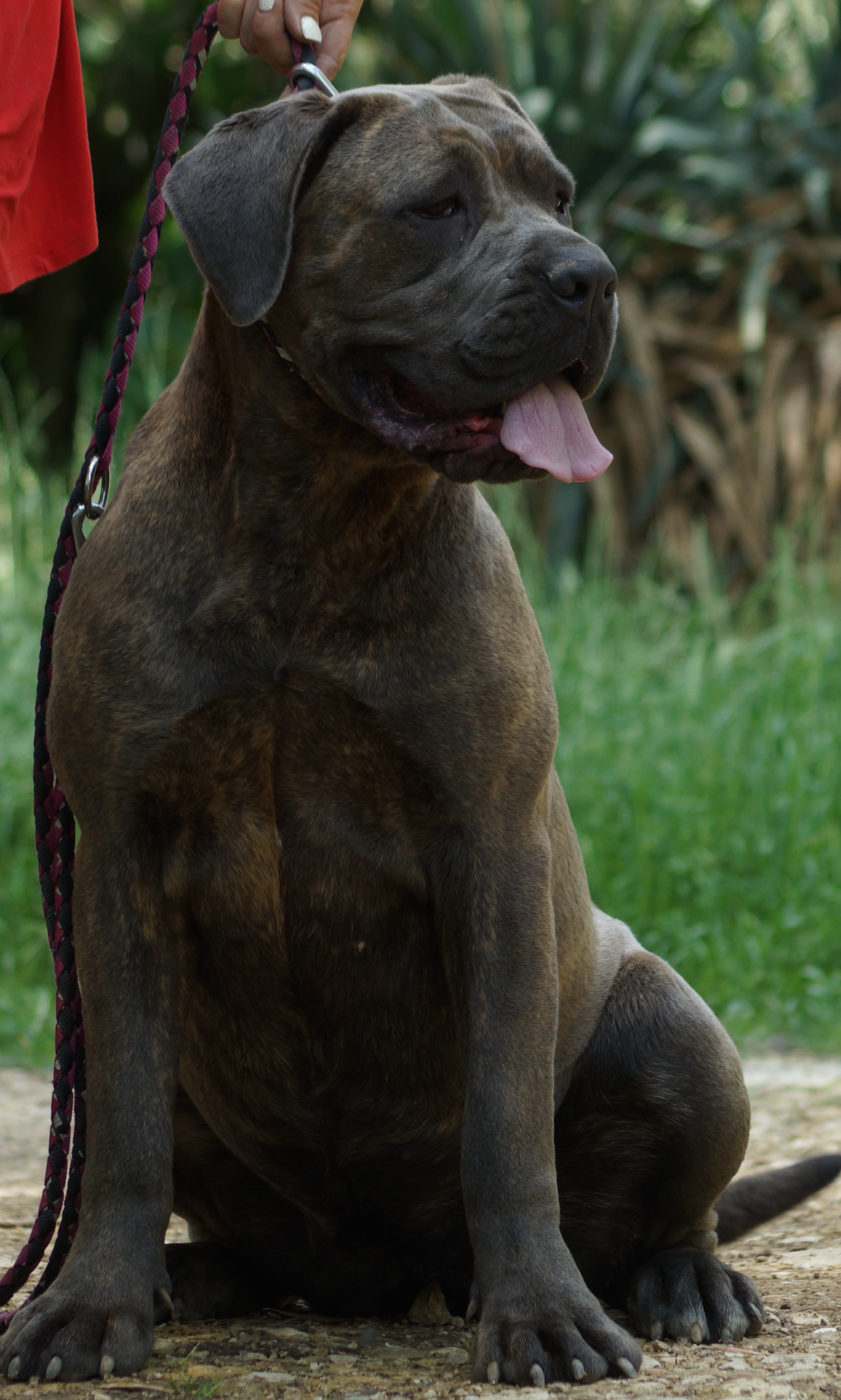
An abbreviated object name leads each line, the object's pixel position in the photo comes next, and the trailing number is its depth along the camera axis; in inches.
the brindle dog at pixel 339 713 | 207.0
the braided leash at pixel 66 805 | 225.0
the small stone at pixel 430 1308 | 243.1
